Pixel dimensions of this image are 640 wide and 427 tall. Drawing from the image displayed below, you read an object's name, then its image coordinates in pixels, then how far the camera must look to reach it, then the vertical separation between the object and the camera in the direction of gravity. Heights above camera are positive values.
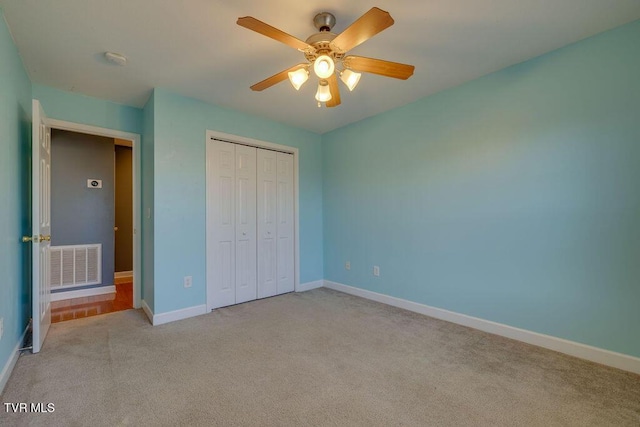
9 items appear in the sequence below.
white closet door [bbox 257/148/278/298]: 3.93 -0.11
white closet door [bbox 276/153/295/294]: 4.14 -0.13
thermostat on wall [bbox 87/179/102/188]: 4.15 +0.49
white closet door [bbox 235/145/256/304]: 3.71 -0.10
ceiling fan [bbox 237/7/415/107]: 1.48 +1.00
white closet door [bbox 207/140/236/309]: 3.44 -0.12
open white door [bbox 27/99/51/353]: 2.23 -0.09
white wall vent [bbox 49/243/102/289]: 3.92 -0.69
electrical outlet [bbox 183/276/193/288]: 3.19 -0.74
